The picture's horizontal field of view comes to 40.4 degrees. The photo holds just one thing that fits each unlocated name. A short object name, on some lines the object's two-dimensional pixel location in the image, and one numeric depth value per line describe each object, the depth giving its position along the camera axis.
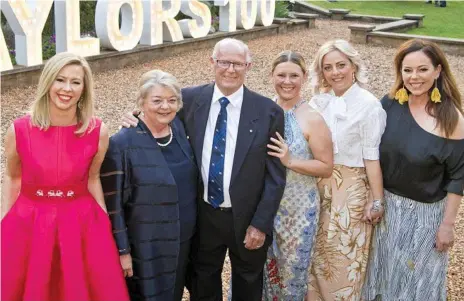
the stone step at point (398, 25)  16.54
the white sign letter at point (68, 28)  10.03
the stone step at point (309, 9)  21.03
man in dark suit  3.31
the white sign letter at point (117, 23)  10.90
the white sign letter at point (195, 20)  13.25
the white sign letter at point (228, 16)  14.62
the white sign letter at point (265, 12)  15.95
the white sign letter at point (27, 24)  9.20
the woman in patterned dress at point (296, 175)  3.38
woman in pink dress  2.89
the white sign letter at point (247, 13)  15.11
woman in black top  3.42
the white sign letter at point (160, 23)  12.00
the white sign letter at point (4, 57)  9.02
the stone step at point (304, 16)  18.25
